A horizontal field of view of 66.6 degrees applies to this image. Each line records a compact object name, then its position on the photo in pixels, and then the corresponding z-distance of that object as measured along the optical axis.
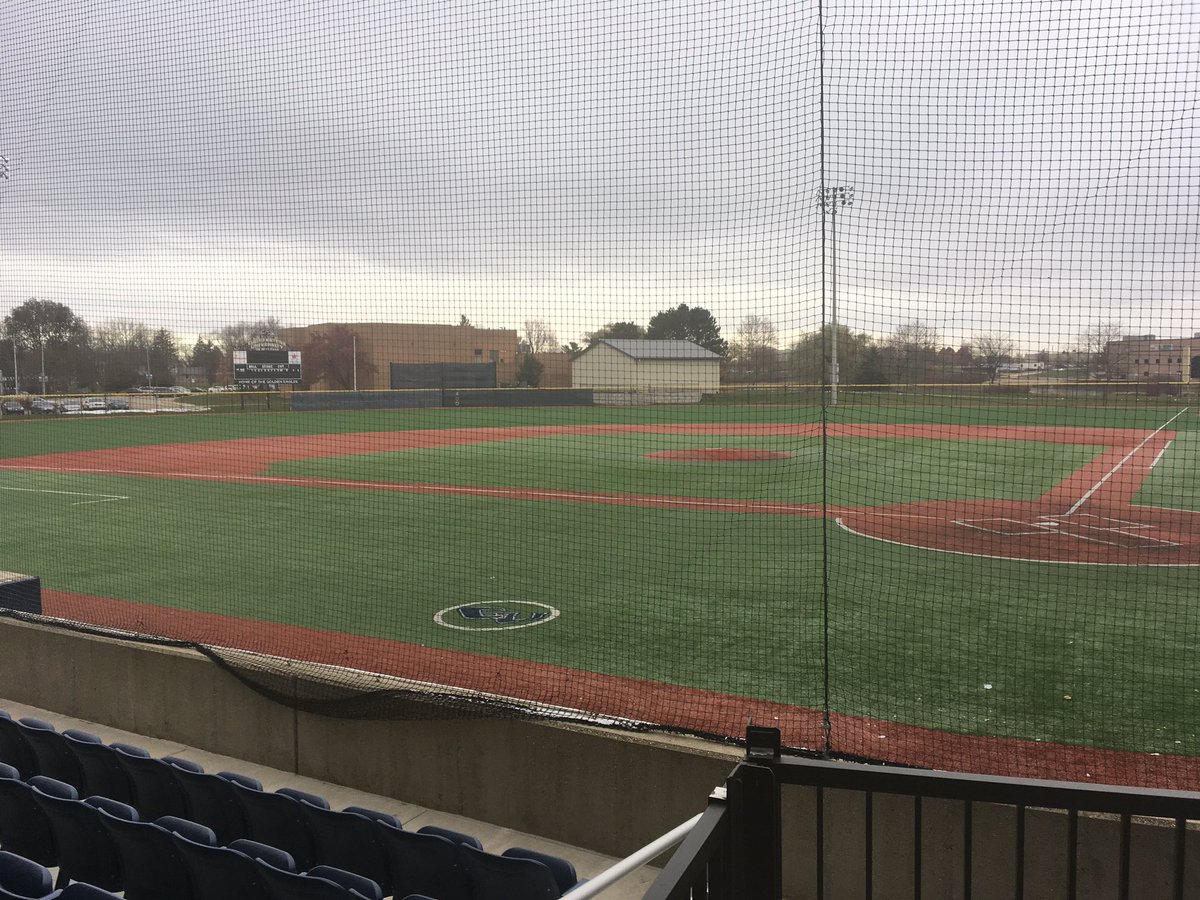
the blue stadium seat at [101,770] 4.50
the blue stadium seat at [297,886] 3.05
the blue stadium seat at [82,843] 3.74
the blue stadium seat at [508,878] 3.32
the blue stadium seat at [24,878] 3.31
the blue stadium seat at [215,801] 4.12
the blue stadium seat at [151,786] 4.32
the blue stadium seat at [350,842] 3.78
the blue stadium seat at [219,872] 3.22
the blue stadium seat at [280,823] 3.94
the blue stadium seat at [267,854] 3.48
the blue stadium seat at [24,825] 3.92
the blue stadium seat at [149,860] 3.46
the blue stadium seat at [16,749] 4.82
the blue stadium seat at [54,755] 4.66
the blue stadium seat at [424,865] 3.53
